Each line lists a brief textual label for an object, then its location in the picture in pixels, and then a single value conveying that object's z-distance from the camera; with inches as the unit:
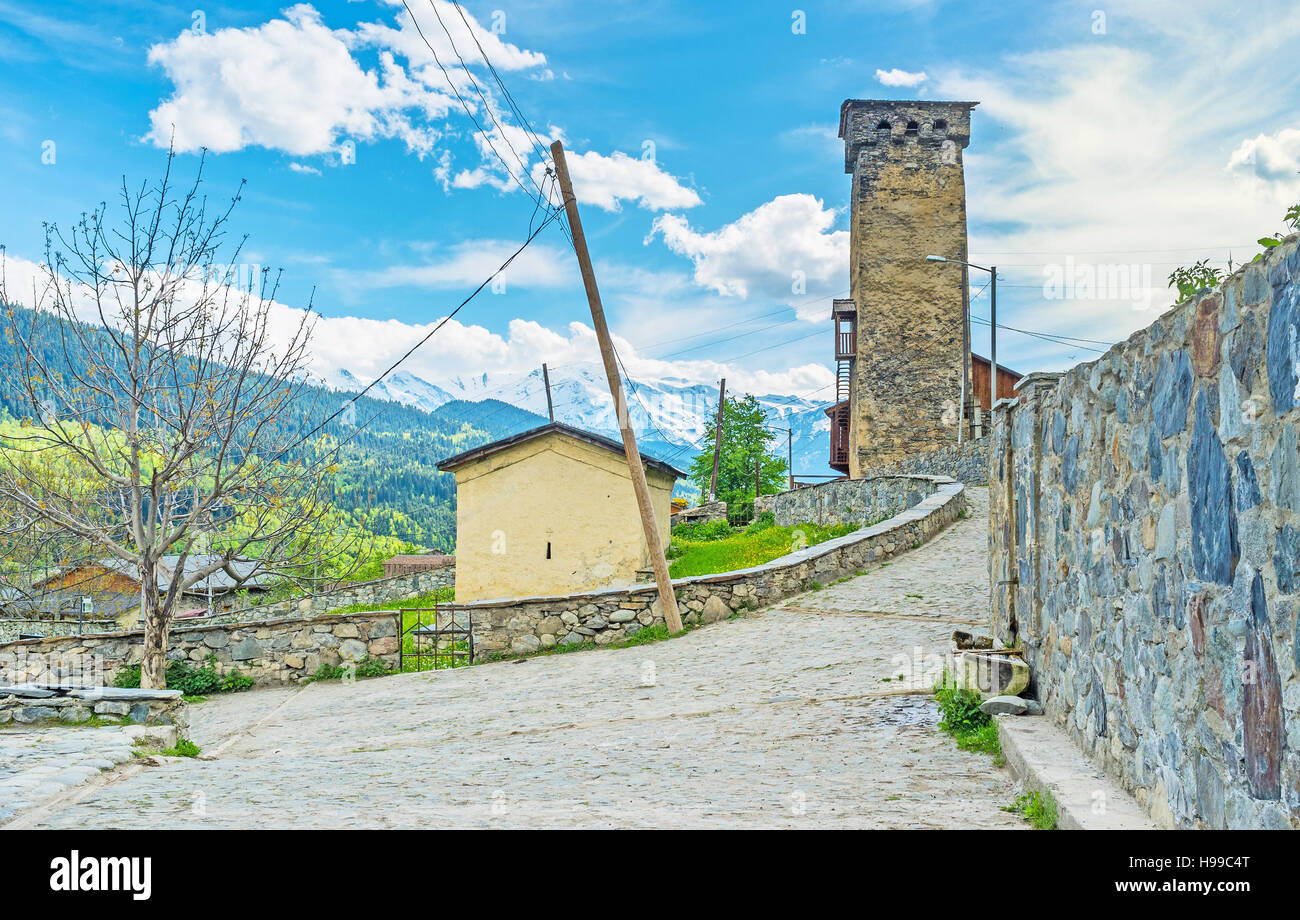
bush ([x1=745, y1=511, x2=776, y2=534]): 1267.2
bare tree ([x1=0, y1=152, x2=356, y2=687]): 443.2
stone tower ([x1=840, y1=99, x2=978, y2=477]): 1478.8
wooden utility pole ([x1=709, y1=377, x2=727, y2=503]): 1797.5
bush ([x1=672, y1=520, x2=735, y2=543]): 1318.2
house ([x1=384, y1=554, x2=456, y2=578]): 2231.3
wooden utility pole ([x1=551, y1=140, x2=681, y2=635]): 488.7
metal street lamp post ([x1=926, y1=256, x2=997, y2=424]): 1050.7
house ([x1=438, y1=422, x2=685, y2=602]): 716.0
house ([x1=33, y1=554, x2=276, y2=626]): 1566.2
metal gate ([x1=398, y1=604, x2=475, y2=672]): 476.7
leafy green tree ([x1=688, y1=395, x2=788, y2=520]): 2017.7
